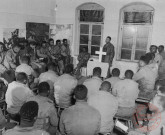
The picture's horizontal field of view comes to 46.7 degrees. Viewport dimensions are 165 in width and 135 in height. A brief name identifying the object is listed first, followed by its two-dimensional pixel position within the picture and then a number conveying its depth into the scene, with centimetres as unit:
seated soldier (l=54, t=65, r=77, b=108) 358
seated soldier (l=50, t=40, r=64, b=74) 719
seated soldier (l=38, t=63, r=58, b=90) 405
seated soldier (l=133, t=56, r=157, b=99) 399
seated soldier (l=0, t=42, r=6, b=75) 479
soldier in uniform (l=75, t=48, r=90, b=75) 721
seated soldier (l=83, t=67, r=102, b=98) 367
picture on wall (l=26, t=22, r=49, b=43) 704
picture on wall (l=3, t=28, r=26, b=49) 608
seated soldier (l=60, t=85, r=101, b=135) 227
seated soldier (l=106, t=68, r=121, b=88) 392
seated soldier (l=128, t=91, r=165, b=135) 230
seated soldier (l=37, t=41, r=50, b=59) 671
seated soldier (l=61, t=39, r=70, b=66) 751
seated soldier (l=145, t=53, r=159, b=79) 456
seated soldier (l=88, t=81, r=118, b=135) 274
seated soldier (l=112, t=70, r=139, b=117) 332
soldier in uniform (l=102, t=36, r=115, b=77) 681
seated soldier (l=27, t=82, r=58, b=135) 252
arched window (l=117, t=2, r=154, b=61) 681
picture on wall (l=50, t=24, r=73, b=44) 812
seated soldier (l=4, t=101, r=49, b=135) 164
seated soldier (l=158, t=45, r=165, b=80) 582
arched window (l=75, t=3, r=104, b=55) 759
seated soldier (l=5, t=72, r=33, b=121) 308
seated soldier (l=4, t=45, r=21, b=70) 518
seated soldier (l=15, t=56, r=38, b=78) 432
